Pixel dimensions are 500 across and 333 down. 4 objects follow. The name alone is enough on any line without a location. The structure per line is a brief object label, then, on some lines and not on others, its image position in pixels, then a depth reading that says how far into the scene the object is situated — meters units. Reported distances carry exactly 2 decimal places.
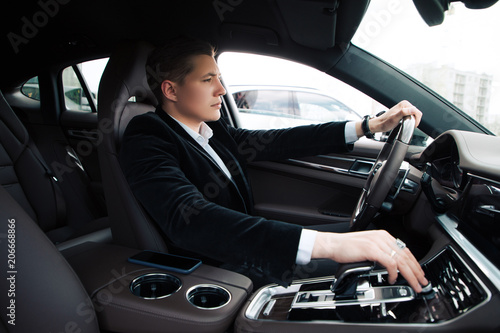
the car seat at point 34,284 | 0.88
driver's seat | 1.25
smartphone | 1.15
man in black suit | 0.83
